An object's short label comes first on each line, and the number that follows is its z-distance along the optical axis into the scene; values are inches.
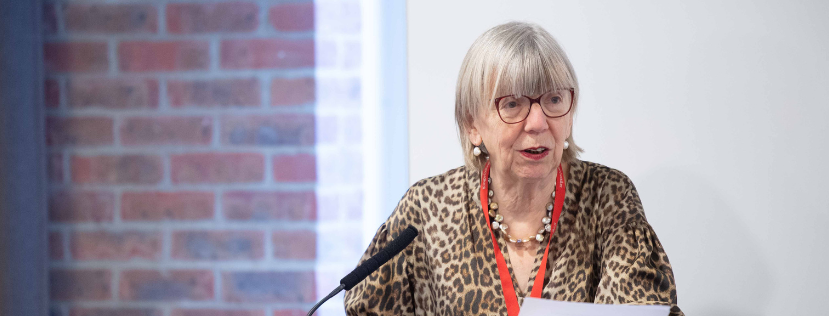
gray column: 269.3
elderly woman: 252.8
